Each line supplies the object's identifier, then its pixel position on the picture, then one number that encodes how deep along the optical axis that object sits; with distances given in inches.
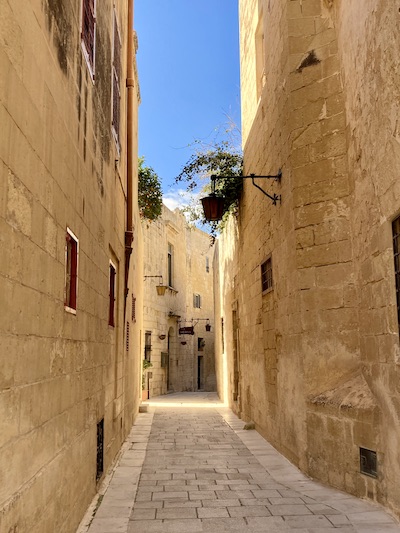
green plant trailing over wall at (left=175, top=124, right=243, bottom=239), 442.0
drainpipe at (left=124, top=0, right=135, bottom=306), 377.9
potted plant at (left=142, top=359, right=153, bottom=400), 740.6
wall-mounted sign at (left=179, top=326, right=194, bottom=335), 964.6
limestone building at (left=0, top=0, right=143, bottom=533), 99.7
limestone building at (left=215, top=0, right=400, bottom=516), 185.6
